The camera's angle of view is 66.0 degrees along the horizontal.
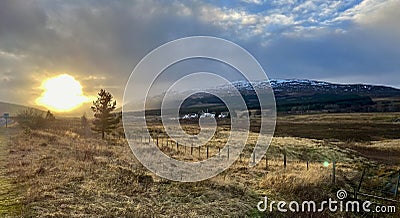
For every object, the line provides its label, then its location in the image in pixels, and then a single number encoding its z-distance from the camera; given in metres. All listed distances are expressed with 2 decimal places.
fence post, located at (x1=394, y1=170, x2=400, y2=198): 11.95
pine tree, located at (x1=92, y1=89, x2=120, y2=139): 33.56
